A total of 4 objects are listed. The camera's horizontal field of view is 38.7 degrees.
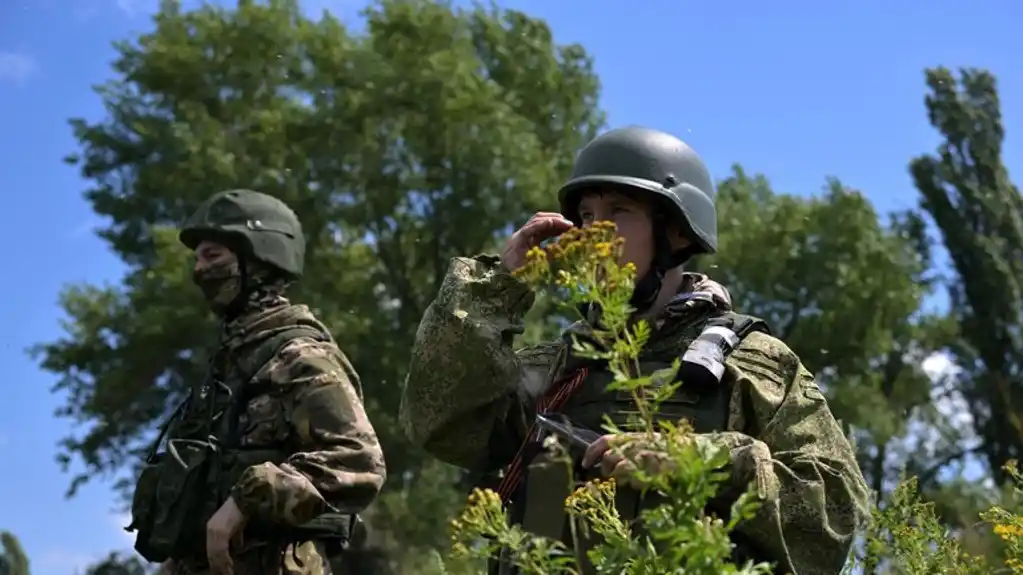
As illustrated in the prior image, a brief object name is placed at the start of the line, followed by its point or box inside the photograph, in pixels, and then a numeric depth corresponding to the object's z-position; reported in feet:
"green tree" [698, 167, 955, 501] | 89.76
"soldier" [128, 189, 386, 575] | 16.17
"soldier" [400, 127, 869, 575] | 10.11
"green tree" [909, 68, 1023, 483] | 96.73
